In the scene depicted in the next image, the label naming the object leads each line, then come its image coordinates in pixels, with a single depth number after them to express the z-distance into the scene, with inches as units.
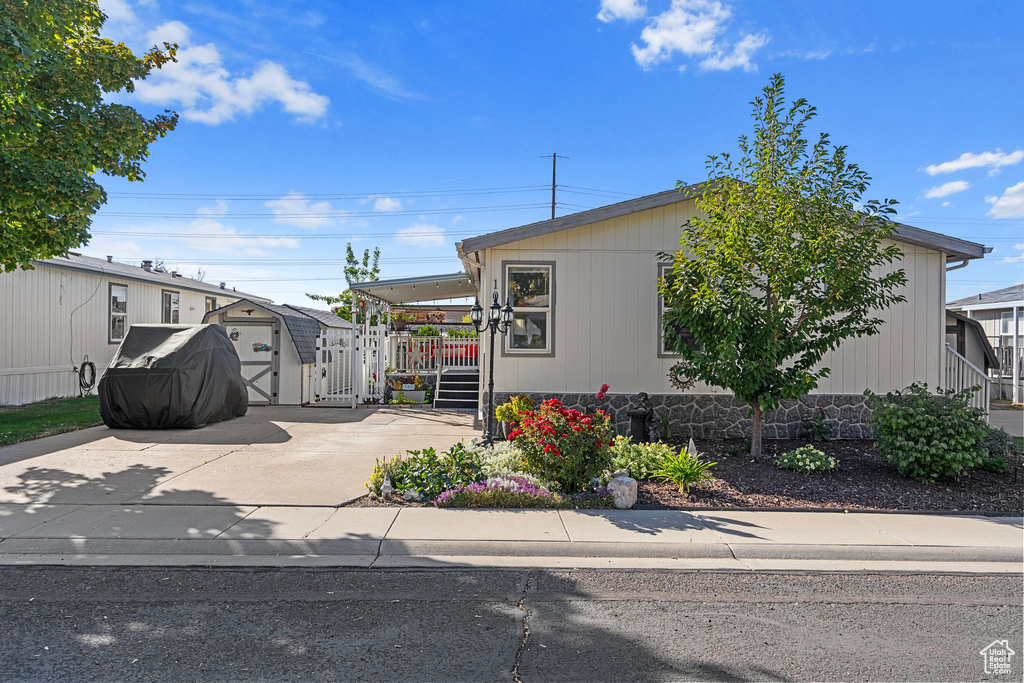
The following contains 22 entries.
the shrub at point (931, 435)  255.4
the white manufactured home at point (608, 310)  368.8
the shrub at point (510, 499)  230.7
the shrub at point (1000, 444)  282.2
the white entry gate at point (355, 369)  547.8
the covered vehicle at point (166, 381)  394.3
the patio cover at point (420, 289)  509.0
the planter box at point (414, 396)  572.1
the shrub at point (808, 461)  281.4
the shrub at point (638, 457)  268.4
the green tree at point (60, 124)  286.8
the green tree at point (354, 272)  1175.0
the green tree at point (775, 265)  283.3
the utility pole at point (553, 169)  1355.8
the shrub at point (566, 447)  239.6
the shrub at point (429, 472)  240.2
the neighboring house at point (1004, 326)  631.8
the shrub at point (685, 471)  247.3
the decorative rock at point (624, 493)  229.9
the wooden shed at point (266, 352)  555.8
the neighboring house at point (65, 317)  528.4
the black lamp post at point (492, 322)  327.8
